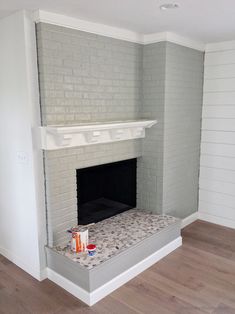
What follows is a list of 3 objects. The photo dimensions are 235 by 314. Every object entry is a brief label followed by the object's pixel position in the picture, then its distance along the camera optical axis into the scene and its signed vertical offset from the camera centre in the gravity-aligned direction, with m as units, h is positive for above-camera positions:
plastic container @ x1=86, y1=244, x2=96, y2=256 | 2.58 -1.29
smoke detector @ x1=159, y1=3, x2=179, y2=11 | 2.23 +0.75
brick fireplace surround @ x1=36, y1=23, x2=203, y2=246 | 2.58 -0.03
